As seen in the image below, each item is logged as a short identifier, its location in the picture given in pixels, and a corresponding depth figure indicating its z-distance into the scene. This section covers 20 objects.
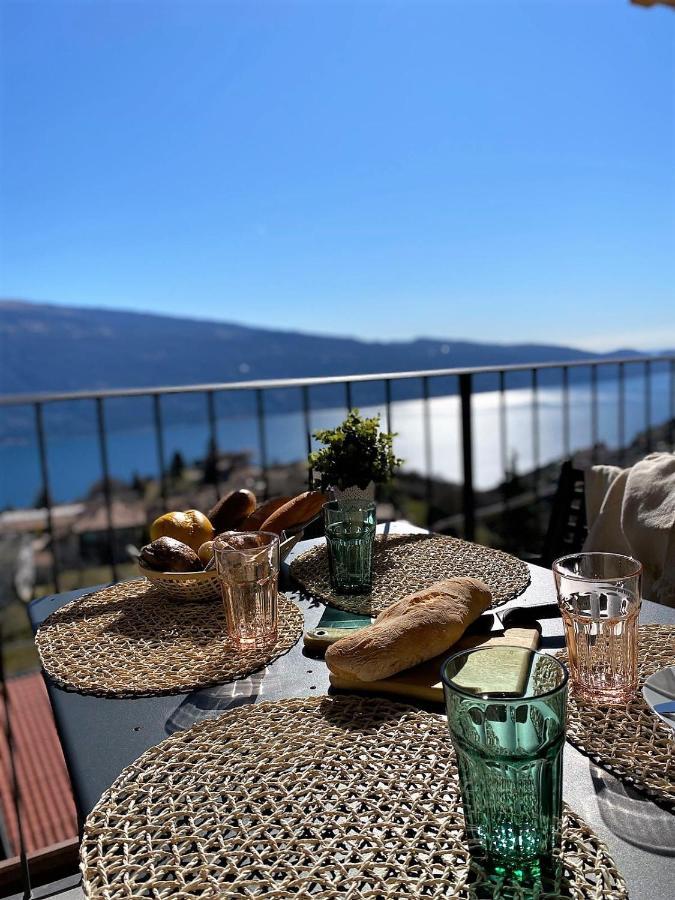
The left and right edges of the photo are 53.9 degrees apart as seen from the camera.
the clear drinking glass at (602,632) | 0.75
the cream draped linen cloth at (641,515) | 1.54
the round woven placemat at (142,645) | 0.84
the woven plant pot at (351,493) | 1.60
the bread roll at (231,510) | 1.33
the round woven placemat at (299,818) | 0.48
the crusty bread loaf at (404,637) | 0.76
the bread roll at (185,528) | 1.22
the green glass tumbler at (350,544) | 1.17
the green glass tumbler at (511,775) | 0.49
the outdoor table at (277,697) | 0.50
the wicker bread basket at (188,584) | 1.09
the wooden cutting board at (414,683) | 0.75
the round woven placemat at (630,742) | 0.59
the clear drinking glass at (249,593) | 0.94
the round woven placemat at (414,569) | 1.12
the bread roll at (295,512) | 1.30
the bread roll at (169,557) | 1.11
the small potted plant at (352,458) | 1.58
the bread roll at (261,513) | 1.33
